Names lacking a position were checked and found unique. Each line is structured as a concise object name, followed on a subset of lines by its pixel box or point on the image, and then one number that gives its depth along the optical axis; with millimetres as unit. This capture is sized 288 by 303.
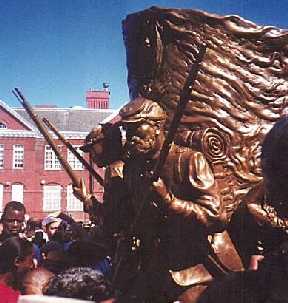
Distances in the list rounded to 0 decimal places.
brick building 33500
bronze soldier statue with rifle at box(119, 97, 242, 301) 3586
